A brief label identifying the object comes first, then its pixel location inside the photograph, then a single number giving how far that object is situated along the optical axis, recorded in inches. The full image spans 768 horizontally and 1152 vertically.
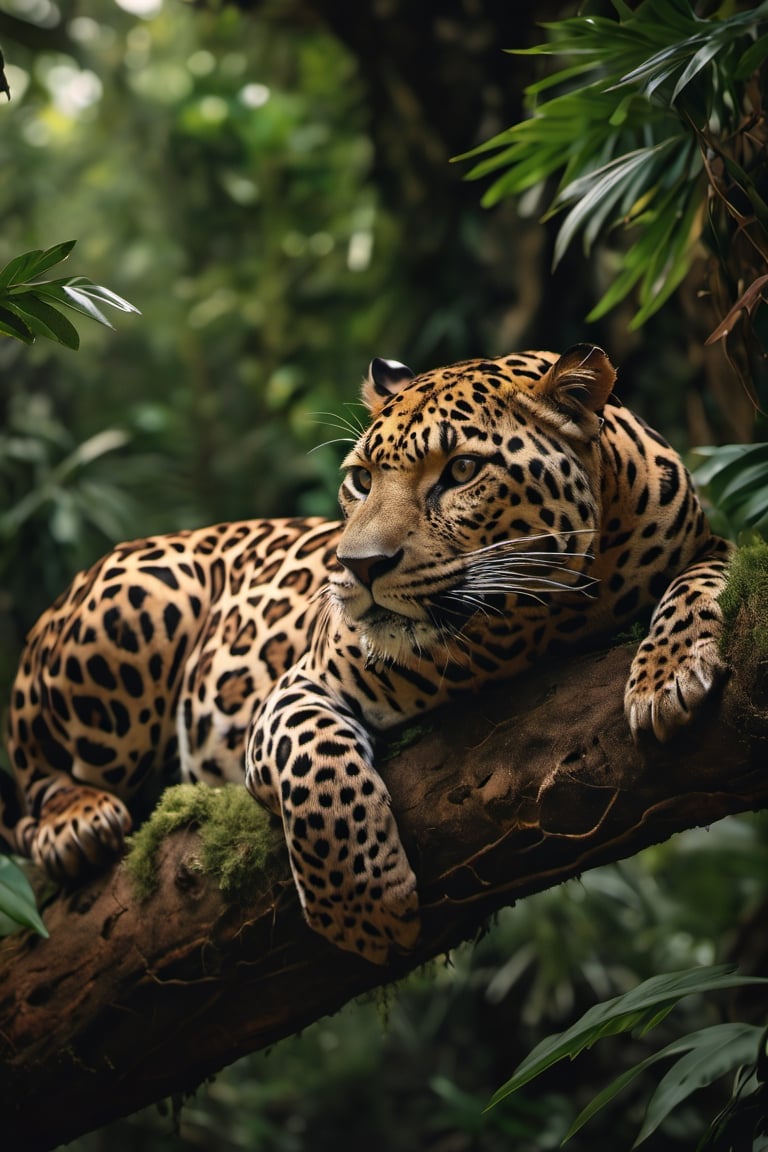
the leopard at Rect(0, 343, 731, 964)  255.3
